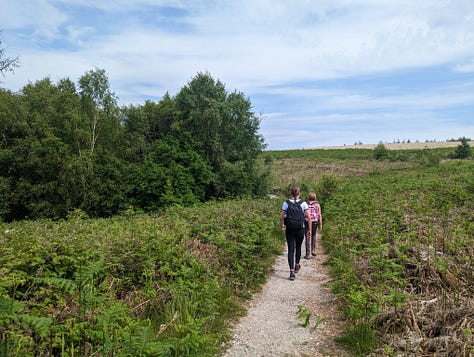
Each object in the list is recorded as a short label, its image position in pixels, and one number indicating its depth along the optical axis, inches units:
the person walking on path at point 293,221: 332.8
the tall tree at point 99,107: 1334.9
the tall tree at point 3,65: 785.6
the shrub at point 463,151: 1990.7
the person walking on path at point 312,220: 436.8
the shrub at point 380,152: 2346.1
